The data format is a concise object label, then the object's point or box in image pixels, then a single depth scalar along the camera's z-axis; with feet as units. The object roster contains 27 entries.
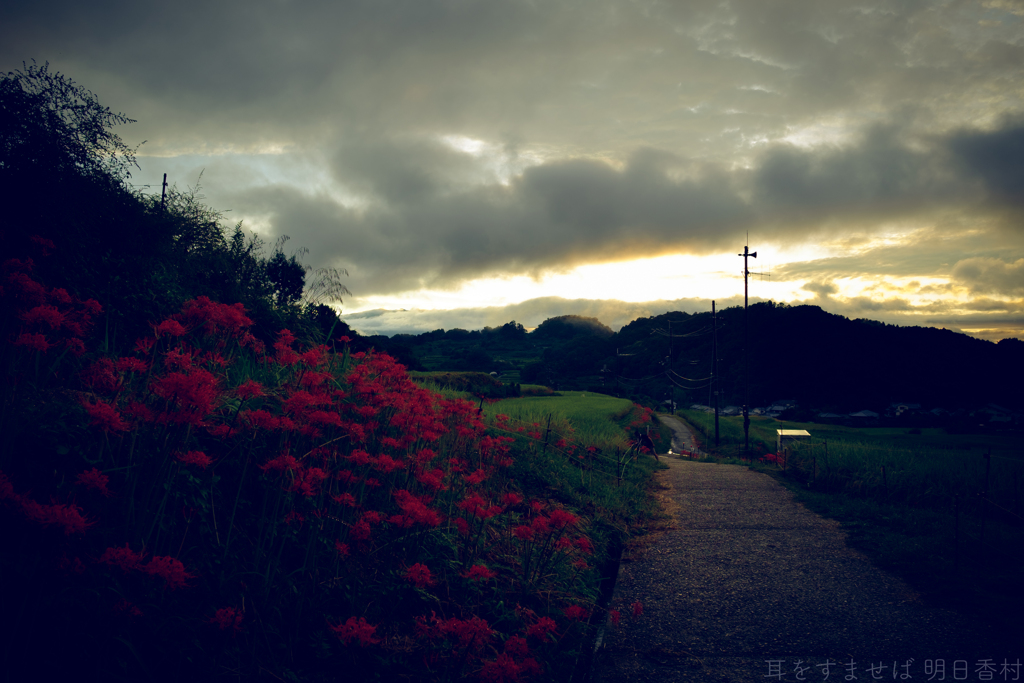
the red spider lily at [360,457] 10.73
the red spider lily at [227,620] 7.65
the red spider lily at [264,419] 9.86
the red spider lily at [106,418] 7.74
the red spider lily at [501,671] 8.14
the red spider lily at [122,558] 6.63
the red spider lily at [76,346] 11.56
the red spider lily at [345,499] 10.45
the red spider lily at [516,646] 8.59
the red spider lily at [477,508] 12.12
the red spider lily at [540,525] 12.84
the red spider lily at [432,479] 12.01
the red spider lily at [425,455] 13.09
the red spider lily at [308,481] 9.77
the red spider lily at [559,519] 12.82
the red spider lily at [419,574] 9.30
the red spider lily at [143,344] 11.69
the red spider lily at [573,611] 11.69
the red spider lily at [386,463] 11.21
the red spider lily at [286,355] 12.82
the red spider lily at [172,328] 11.68
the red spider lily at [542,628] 9.93
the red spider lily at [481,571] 10.42
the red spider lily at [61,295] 11.73
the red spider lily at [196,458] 8.33
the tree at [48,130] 22.09
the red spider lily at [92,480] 7.36
